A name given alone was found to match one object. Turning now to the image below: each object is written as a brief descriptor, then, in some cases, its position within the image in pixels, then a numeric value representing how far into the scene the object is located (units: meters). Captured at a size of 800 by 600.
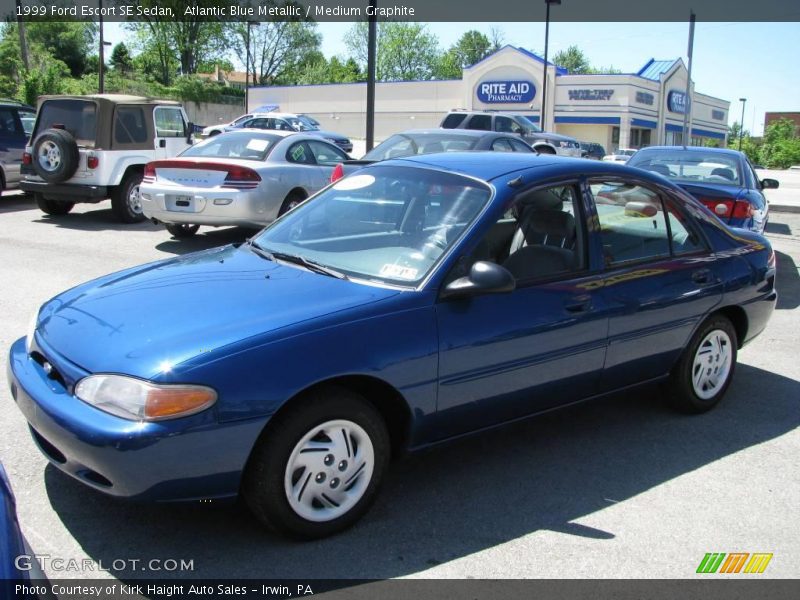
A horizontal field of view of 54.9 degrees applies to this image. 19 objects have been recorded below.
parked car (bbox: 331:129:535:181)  10.09
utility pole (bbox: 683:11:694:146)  20.57
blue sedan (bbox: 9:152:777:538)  2.92
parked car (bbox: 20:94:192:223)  11.43
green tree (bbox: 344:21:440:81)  93.31
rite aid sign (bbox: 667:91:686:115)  55.22
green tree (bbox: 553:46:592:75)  122.74
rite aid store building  49.24
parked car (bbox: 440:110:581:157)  22.41
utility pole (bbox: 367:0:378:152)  13.09
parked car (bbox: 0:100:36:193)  13.49
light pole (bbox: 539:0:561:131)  29.58
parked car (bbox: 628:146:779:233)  8.34
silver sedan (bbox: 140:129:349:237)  9.31
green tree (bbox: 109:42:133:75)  82.81
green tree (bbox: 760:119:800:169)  70.25
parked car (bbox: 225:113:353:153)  29.62
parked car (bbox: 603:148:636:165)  35.41
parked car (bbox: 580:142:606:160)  30.72
